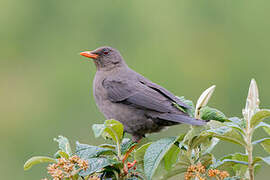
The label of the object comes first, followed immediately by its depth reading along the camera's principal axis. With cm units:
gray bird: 850
